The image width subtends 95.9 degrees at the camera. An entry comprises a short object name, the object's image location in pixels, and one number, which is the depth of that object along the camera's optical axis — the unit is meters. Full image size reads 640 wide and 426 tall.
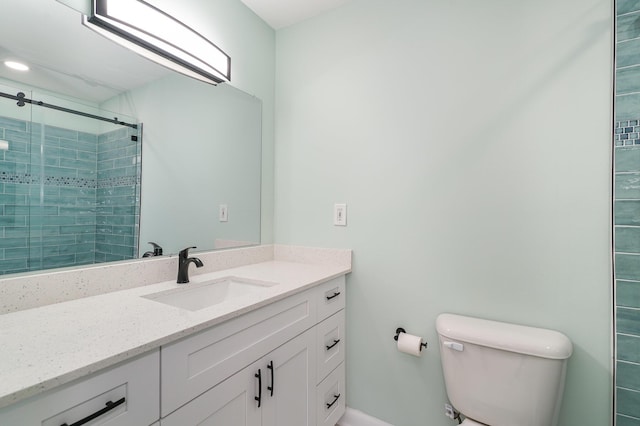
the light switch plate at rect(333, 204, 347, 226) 1.66
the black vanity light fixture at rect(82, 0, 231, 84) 1.11
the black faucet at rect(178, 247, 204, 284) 1.27
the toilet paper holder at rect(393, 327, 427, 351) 1.46
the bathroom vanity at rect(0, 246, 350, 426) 0.61
